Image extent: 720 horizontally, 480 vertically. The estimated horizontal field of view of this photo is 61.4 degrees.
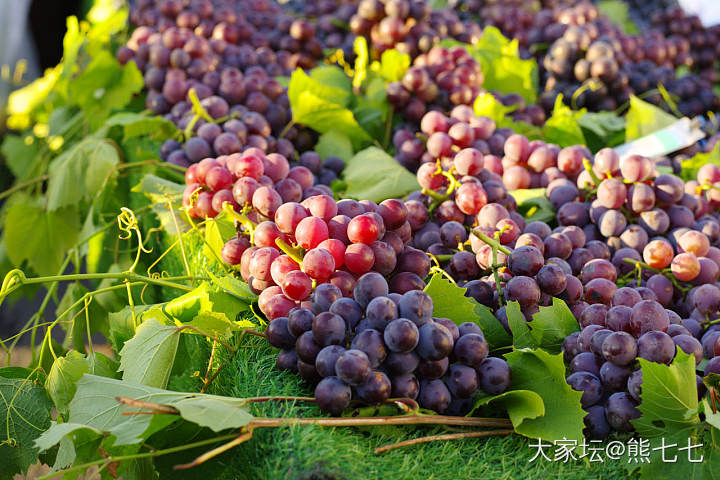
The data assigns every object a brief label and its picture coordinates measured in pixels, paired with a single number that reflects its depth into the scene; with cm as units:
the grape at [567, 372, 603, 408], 80
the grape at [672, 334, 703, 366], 83
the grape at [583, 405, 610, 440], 81
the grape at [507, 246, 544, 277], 91
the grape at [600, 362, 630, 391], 80
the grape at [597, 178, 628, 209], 110
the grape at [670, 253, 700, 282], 102
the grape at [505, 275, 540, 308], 89
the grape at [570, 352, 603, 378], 83
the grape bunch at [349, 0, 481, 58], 172
